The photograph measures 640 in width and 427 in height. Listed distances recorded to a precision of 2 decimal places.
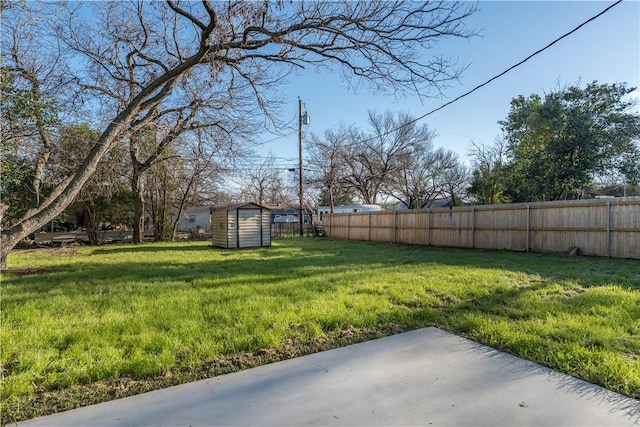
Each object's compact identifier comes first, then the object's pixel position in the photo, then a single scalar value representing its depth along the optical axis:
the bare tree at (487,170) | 22.84
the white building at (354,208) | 24.22
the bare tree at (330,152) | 26.66
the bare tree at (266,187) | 30.66
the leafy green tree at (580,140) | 14.95
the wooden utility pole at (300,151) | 18.28
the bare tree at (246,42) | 5.21
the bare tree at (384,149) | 26.73
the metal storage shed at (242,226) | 12.77
